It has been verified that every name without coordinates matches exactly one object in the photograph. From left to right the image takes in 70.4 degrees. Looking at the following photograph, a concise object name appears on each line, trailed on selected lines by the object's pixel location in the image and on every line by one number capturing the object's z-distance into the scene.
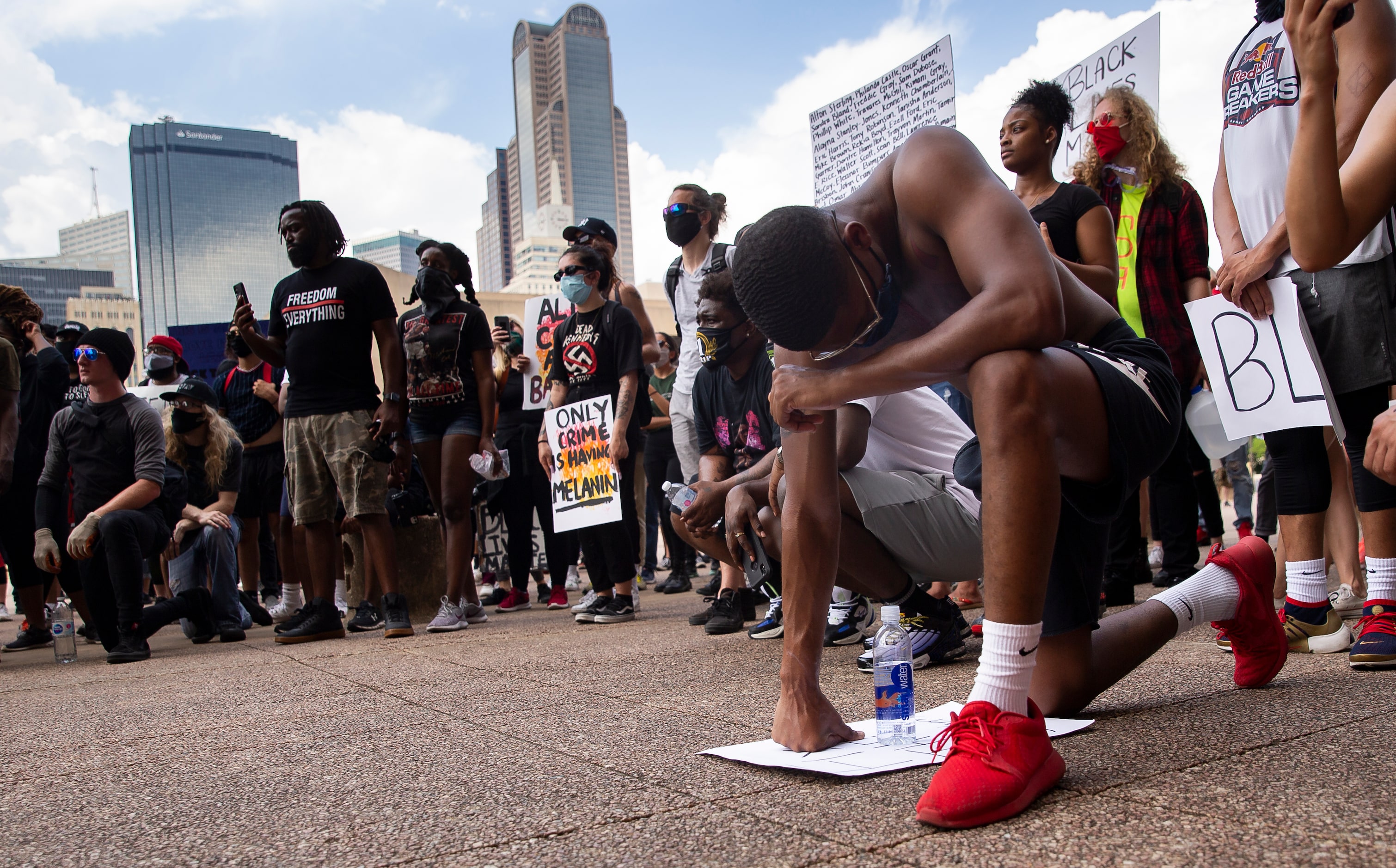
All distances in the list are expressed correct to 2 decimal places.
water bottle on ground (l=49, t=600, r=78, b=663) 4.53
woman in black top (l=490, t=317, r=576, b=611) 6.48
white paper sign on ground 1.73
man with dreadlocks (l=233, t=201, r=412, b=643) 4.97
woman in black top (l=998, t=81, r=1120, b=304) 3.96
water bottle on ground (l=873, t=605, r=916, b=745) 1.96
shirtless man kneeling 1.62
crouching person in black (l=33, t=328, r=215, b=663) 4.59
